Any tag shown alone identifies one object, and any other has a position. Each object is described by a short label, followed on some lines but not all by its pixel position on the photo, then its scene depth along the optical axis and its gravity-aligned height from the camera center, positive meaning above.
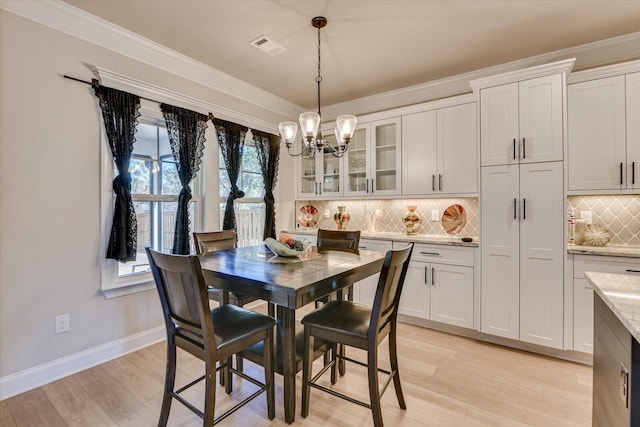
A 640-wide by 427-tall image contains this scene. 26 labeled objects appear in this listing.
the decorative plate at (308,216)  4.59 -0.05
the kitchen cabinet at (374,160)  3.70 +0.67
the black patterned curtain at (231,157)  3.48 +0.65
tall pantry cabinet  2.59 +0.08
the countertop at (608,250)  2.35 -0.31
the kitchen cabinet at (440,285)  3.00 -0.76
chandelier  2.19 +0.60
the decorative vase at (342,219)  4.22 -0.09
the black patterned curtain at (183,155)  2.97 +0.58
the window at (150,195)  2.80 +0.17
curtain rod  2.32 +1.04
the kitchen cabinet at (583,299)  2.45 -0.72
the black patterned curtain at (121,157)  2.52 +0.47
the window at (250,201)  3.87 +0.15
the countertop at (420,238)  3.05 -0.29
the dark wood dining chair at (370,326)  1.64 -0.67
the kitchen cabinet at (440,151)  3.18 +0.67
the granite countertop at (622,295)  0.93 -0.32
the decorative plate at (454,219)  3.46 -0.08
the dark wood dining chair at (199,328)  1.50 -0.65
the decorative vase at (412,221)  3.65 -0.11
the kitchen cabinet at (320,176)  4.23 +0.54
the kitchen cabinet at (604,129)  2.51 +0.71
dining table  1.54 -0.37
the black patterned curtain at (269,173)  4.04 +0.53
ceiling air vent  2.74 +1.56
